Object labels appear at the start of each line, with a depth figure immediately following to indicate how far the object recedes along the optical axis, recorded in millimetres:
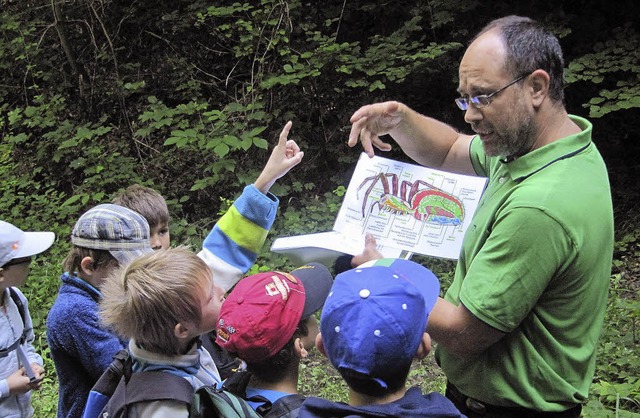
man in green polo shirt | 1730
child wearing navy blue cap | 1534
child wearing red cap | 1953
